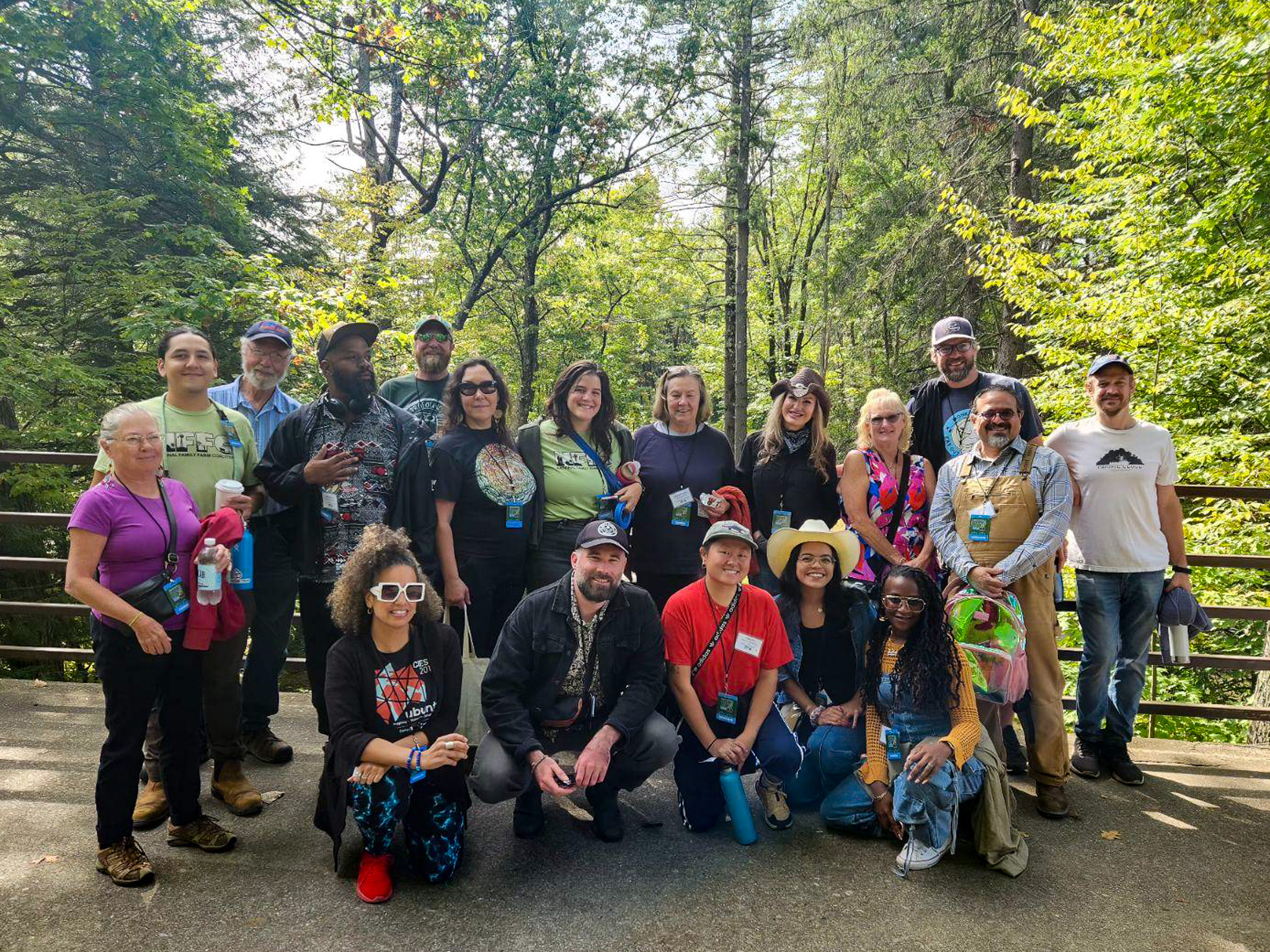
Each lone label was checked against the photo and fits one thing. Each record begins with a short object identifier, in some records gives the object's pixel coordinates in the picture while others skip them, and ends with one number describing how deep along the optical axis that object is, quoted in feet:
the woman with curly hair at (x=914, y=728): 10.12
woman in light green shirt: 13.51
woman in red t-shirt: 11.32
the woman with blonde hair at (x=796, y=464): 13.71
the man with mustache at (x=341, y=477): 11.71
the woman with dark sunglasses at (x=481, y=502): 12.73
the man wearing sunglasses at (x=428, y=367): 15.39
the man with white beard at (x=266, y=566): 13.11
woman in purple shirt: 9.20
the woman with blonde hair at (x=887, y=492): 13.16
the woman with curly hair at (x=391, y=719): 9.22
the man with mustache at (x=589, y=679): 10.56
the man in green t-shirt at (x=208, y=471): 11.18
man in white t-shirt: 12.64
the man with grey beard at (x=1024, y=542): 11.69
